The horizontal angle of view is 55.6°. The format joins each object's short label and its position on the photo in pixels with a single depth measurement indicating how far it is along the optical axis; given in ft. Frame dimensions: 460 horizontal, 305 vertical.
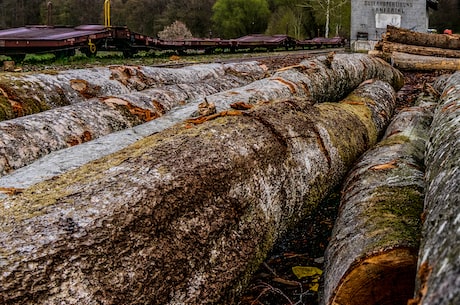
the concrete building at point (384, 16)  63.62
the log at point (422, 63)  37.76
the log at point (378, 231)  6.28
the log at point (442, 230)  3.93
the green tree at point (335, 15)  130.21
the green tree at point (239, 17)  182.50
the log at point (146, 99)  10.81
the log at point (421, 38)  40.50
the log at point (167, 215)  5.39
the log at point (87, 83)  13.53
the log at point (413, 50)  39.60
